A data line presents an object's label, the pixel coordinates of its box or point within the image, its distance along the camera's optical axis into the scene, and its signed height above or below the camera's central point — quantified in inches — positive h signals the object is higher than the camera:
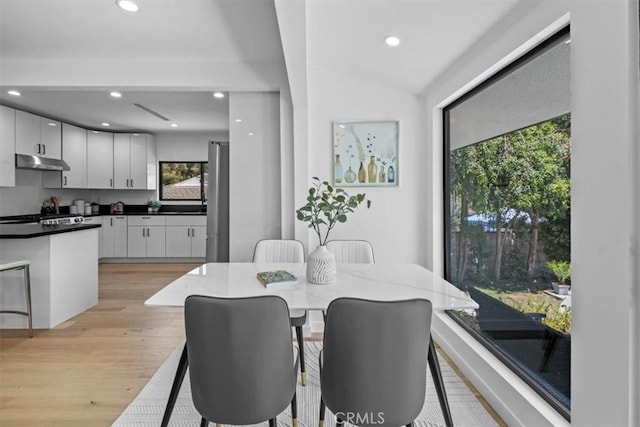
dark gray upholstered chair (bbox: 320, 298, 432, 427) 54.3 -22.4
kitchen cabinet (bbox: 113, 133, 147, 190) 257.6 +34.7
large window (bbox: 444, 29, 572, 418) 68.1 -0.9
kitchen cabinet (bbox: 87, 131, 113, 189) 247.6 +34.7
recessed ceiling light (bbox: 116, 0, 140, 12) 93.7 +53.2
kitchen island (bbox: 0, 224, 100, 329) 131.3 -23.6
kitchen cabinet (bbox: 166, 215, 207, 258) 258.4 -17.6
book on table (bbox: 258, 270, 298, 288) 77.1 -14.9
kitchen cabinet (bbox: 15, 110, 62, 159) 195.0 +41.9
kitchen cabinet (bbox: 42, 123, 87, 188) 229.5 +31.4
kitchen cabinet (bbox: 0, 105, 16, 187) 183.2 +32.2
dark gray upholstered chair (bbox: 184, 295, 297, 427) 55.1 -22.2
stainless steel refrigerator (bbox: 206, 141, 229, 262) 153.6 +2.5
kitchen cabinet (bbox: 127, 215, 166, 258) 257.6 -17.6
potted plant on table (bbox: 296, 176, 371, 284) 79.6 -11.0
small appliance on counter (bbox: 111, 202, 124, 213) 269.0 +1.4
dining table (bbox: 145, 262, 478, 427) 66.6 -16.3
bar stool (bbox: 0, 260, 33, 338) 123.5 -25.4
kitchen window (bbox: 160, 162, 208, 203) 280.1 +20.8
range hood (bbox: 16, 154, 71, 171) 192.1 +26.0
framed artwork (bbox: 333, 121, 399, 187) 135.9 +20.9
